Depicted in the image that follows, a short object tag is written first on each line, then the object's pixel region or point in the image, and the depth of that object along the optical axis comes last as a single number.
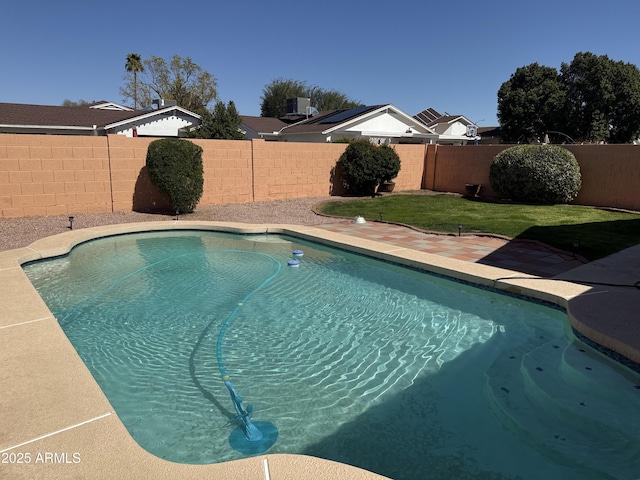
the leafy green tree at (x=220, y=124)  25.38
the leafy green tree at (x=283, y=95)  48.66
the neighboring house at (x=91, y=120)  21.12
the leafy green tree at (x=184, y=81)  44.59
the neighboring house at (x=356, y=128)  25.31
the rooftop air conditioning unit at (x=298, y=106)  35.32
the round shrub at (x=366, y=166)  16.80
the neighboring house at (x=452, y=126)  34.62
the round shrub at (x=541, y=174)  14.70
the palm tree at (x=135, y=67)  47.81
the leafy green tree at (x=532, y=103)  37.34
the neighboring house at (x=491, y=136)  44.07
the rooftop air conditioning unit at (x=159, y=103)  28.73
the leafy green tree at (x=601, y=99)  35.44
